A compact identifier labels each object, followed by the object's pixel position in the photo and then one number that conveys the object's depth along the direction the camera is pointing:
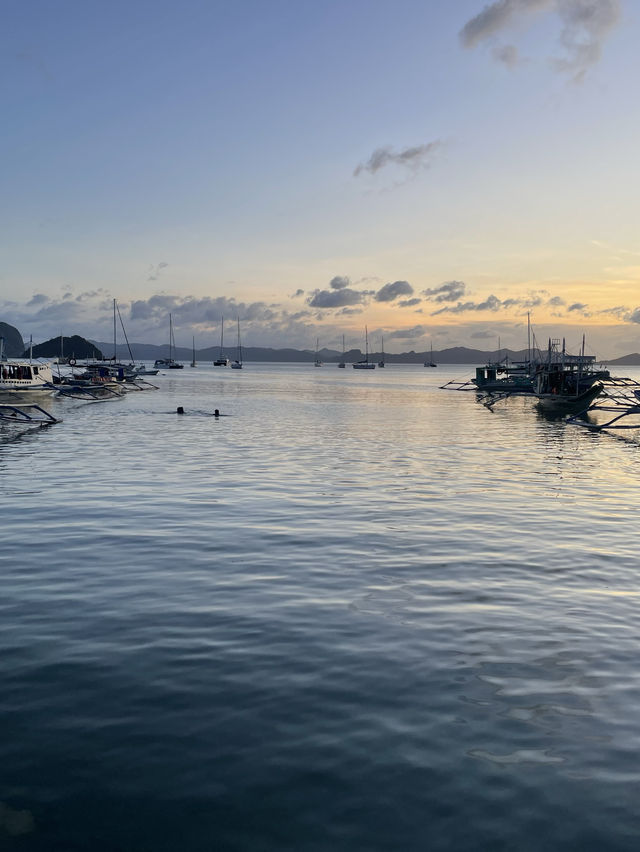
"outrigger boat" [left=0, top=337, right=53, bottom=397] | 73.56
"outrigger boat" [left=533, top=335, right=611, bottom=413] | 75.94
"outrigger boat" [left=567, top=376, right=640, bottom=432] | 53.47
